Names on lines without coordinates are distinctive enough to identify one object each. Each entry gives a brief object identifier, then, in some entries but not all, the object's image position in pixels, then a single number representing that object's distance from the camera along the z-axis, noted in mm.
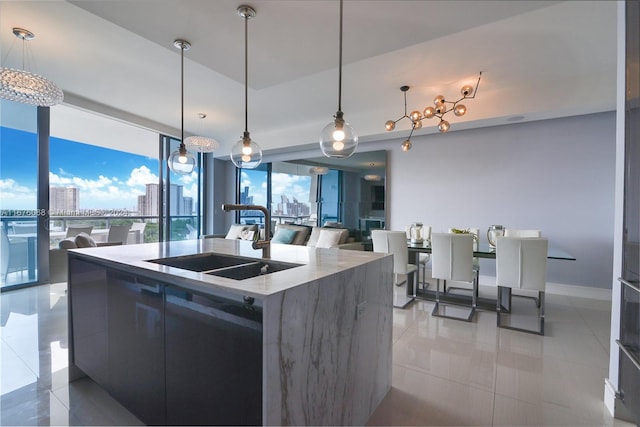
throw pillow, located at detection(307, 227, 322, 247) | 5473
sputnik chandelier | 3350
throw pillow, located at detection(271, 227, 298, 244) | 5691
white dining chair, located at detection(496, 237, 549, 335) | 2812
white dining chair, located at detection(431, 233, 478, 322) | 3191
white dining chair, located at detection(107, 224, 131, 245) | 4763
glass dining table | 3221
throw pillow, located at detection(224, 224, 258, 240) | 6200
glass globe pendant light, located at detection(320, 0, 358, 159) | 1913
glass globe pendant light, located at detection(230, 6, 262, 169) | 2553
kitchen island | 1051
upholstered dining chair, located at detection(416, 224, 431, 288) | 4254
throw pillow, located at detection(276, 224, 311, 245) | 5717
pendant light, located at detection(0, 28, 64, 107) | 2379
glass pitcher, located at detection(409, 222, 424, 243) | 4227
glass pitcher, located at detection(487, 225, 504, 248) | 3605
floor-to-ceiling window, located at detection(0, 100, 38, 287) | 4094
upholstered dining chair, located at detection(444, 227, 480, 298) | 3473
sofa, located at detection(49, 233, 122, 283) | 3648
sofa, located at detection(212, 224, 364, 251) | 5164
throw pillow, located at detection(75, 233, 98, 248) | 3605
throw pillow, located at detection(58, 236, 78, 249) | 3654
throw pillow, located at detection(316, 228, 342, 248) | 5078
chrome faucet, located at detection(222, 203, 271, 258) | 1815
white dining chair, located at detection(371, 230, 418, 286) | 3580
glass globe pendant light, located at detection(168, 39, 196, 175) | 2830
